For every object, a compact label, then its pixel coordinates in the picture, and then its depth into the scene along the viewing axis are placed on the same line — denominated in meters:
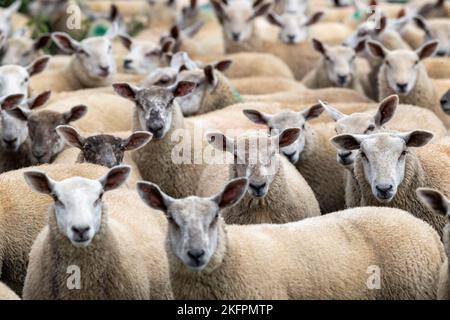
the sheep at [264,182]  10.11
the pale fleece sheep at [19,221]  9.84
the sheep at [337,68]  15.69
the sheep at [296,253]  8.41
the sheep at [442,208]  8.76
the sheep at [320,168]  12.14
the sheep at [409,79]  13.81
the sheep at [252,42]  18.02
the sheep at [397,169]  10.04
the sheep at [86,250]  8.57
